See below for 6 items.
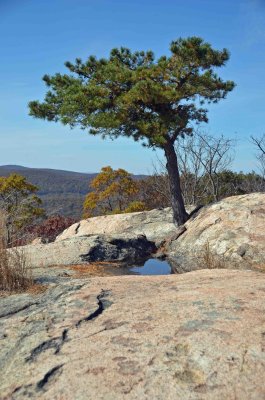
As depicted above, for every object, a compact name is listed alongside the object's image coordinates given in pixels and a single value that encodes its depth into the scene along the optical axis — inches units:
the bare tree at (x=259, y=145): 717.5
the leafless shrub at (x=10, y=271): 193.8
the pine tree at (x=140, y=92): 407.2
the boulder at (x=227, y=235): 339.6
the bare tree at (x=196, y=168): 740.0
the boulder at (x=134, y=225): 506.9
